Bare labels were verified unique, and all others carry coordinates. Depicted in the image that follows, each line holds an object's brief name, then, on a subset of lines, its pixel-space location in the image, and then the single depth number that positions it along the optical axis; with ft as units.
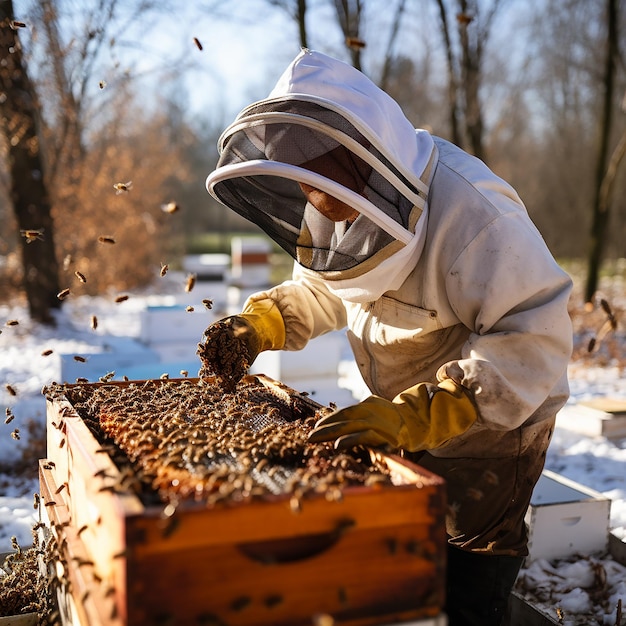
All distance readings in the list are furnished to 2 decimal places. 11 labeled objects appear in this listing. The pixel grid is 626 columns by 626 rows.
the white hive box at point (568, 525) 10.97
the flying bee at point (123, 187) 9.67
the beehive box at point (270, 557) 4.17
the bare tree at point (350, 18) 28.02
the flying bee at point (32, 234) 10.12
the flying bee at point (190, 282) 9.21
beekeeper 6.03
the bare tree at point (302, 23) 20.71
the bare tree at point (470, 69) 32.24
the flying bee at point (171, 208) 9.06
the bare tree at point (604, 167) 29.96
